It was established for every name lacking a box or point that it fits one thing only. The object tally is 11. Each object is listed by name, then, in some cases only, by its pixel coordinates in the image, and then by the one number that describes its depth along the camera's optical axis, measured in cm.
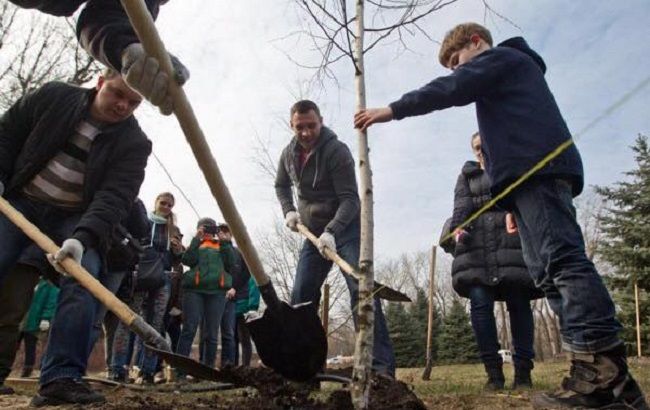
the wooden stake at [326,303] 627
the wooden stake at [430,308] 734
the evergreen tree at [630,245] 1304
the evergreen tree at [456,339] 2219
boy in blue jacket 211
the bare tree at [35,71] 1303
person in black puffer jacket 375
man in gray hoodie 384
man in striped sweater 277
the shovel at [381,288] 316
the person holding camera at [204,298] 550
